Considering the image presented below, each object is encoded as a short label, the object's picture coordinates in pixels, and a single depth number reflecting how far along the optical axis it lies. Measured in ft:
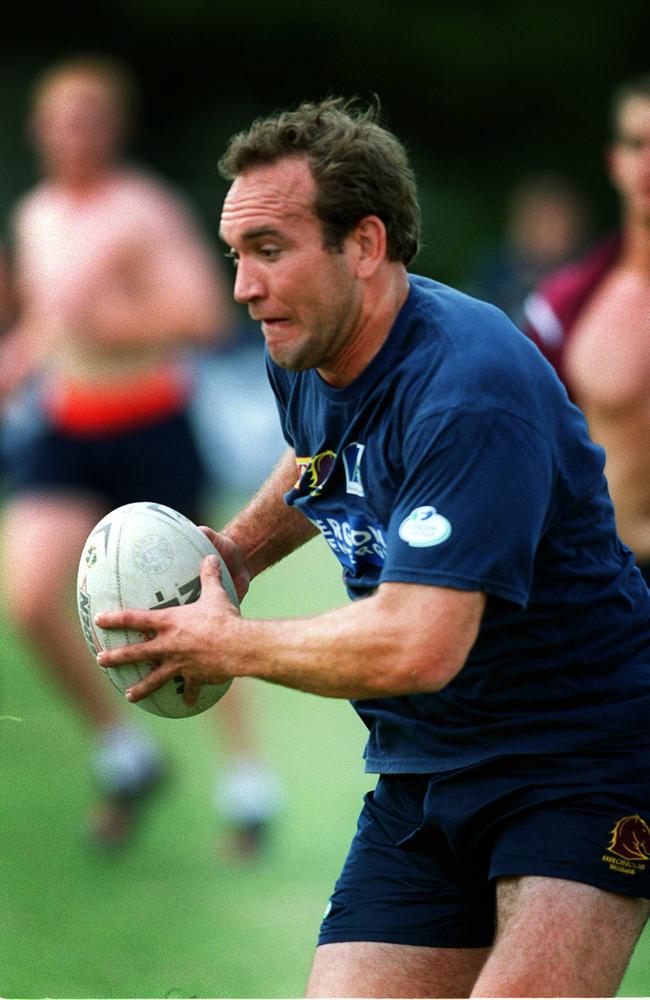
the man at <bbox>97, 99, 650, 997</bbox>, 21.04
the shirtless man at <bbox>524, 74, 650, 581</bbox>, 36.96
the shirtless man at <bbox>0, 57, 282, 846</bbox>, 45.83
